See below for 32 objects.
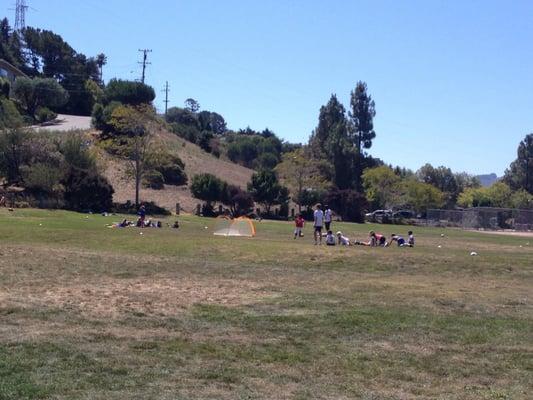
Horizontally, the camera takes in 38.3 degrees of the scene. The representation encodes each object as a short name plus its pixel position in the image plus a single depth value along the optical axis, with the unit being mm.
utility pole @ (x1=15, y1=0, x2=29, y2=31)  140000
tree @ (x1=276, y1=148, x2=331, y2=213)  94500
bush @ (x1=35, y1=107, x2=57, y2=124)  109288
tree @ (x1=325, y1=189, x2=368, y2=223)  89938
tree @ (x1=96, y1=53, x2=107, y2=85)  147750
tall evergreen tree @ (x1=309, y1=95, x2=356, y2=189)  107625
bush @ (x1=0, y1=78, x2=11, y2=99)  102625
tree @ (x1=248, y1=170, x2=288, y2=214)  87188
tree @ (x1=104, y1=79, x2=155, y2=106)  107125
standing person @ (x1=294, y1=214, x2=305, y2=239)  40781
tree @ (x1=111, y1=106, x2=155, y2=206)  73688
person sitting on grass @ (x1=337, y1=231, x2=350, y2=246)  35094
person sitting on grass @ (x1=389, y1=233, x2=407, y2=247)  36888
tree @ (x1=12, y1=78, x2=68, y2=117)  108625
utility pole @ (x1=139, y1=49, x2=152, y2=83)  128250
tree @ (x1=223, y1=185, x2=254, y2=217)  81575
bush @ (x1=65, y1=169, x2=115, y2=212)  63844
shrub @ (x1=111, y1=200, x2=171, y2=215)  68688
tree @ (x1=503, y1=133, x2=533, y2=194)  145375
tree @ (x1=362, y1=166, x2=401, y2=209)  105625
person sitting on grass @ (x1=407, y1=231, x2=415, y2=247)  36909
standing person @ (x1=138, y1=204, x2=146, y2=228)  45666
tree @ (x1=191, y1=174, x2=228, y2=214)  82688
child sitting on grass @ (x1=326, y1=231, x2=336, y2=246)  33625
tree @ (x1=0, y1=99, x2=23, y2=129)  69938
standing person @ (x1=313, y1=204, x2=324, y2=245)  34562
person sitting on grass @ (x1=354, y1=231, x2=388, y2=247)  35659
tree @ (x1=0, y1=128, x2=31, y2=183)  67750
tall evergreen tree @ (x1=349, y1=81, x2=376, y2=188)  113688
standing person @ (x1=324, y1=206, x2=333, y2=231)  38344
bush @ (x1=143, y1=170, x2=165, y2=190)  85000
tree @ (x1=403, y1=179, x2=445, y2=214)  106500
